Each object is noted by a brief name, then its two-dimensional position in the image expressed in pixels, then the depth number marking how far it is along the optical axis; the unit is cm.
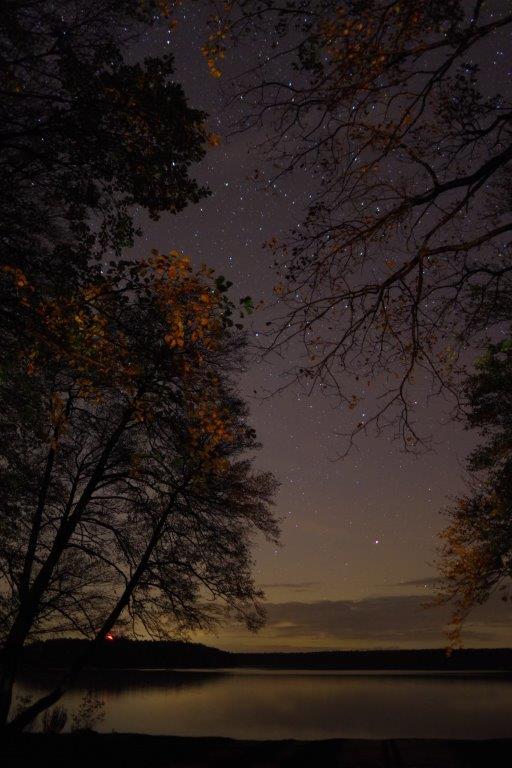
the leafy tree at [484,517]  1517
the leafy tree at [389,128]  741
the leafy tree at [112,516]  1160
